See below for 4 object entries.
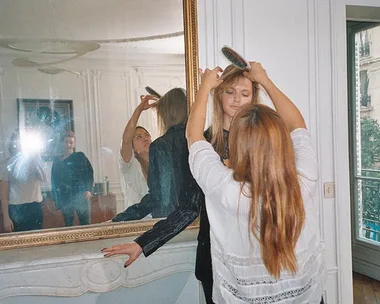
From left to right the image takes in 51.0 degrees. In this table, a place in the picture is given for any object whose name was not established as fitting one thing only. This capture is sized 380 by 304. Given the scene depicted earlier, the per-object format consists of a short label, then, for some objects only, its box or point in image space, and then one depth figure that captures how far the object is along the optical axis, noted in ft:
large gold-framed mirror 5.47
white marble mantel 5.59
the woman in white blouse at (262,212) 3.76
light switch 7.16
